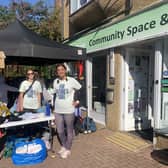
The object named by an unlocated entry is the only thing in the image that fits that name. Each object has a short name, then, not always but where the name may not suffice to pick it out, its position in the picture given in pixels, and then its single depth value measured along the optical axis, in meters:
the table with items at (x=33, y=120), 3.40
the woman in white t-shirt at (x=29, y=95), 4.09
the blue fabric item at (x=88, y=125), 4.84
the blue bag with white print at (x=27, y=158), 3.32
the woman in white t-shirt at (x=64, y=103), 3.49
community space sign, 3.67
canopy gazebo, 3.77
